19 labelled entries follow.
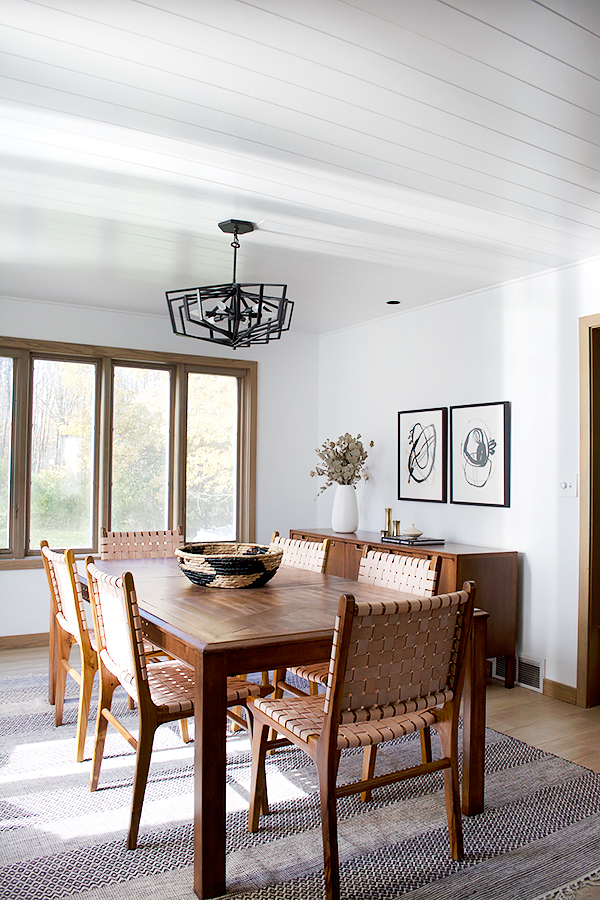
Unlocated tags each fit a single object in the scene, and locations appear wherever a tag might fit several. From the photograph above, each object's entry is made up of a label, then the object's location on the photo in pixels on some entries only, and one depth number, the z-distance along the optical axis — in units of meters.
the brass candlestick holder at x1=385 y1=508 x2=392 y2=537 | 4.58
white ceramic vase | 5.10
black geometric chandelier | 2.81
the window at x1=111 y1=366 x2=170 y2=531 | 5.22
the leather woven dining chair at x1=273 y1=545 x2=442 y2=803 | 2.75
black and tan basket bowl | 2.85
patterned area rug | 2.03
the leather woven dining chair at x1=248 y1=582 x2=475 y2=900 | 1.85
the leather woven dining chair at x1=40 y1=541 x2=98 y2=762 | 2.82
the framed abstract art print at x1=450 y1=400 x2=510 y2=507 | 4.17
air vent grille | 3.91
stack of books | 4.21
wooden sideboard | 3.82
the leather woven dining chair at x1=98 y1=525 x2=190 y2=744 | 3.92
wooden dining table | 1.92
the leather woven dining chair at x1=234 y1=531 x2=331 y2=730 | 3.44
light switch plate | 3.76
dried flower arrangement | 5.15
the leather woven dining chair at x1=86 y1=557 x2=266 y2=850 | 2.18
